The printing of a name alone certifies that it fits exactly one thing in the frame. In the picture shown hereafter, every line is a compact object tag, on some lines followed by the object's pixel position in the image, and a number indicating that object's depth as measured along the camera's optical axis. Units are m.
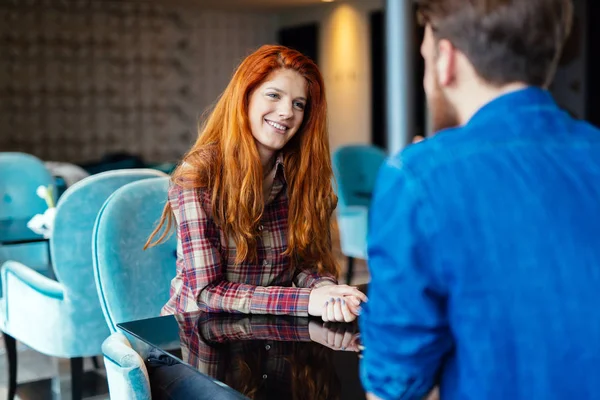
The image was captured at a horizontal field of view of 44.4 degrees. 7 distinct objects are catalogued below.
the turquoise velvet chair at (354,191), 4.69
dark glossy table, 0.98
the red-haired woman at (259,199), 1.50
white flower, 2.98
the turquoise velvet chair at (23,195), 3.51
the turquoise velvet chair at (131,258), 1.73
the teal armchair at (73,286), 2.35
